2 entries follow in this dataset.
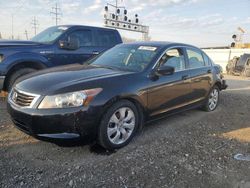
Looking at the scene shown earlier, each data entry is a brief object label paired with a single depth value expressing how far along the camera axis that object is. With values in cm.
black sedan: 245
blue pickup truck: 425
